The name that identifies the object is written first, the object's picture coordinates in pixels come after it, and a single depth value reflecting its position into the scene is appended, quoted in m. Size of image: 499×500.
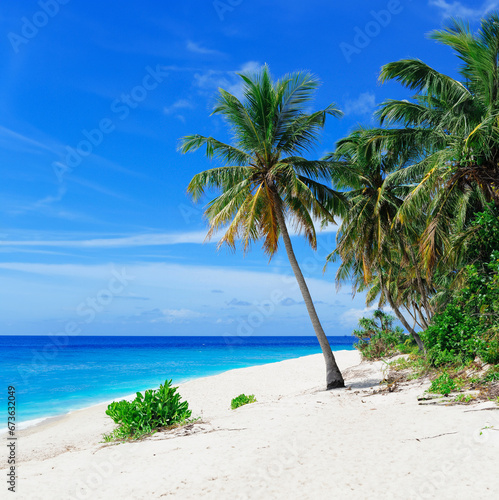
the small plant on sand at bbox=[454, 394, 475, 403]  7.67
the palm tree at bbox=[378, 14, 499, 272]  9.80
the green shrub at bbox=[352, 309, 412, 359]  22.45
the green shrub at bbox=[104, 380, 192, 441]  7.92
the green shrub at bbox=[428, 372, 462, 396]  8.65
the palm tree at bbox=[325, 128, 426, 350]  15.93
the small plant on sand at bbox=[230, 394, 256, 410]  12.16
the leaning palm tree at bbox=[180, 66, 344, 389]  12.25
